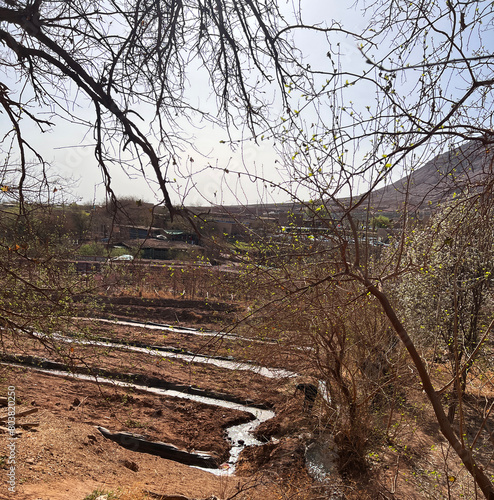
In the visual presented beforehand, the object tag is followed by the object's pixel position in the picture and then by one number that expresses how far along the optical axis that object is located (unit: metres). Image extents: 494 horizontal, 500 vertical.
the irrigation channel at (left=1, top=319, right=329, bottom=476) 7.02
